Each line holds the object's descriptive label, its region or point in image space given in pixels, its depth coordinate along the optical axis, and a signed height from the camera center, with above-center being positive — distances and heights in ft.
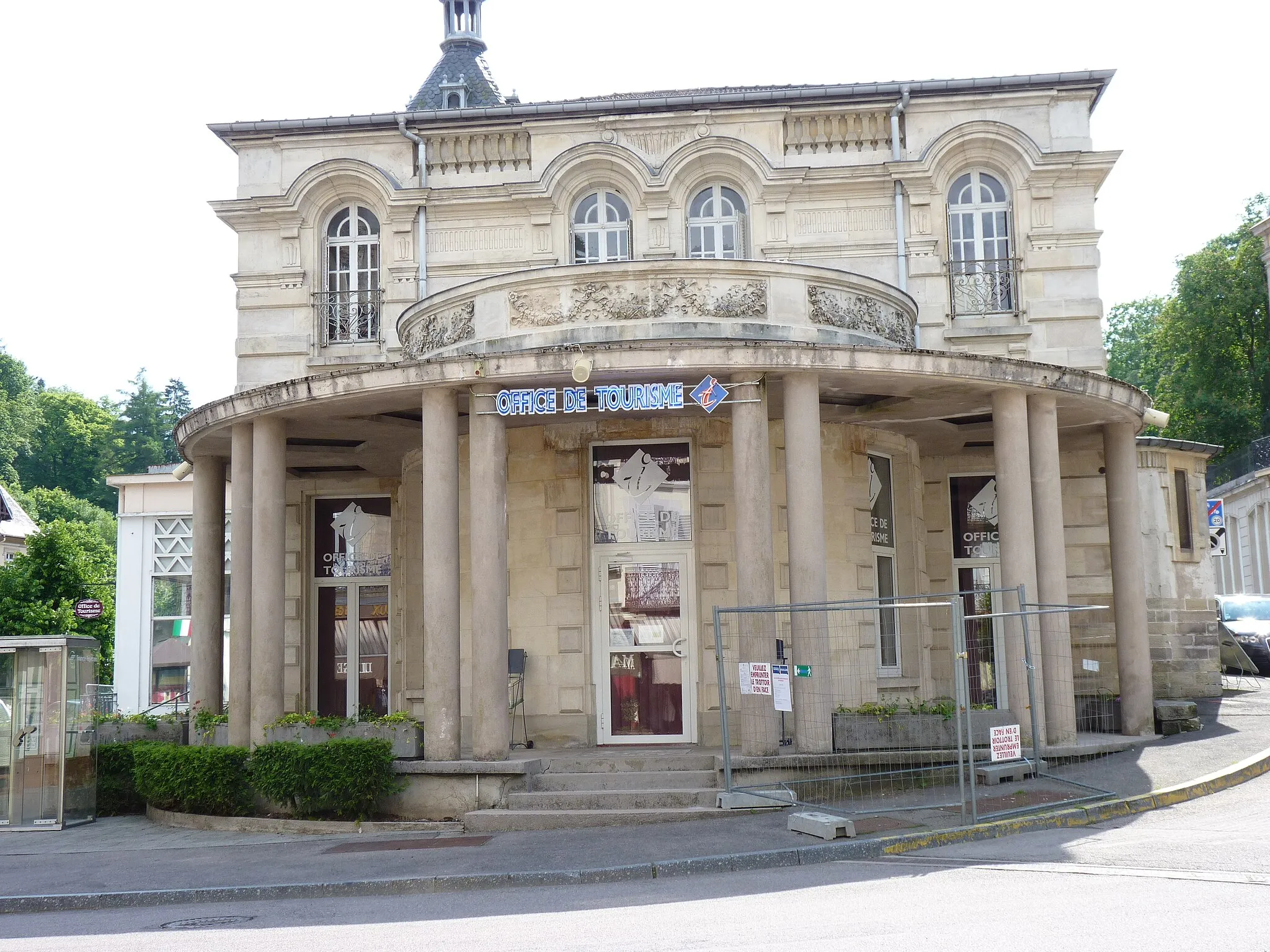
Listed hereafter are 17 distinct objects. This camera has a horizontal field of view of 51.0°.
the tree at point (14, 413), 248.73 +44.40
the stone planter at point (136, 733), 56.44 -3.87
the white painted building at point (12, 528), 192.75 +17.24
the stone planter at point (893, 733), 45.57 -3.76
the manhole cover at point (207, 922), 30.89 -6.61
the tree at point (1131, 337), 207.72 +45.31
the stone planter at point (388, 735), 45.68 -3.44
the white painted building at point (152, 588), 102.94 +4.09
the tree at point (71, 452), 267.80 +38.32
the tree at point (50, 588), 124.26 +5.38
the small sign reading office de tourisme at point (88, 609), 100.68 +2.57
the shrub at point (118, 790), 54.34 -6.02
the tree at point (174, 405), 286.25 +52.75
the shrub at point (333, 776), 44.60 -4.70
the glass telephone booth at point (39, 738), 50.75 -3.59
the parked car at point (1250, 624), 88.58 -0.69
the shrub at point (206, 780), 47.67 -5.03
